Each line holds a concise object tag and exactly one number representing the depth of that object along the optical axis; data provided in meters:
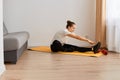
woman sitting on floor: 4.59
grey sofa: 3.41
